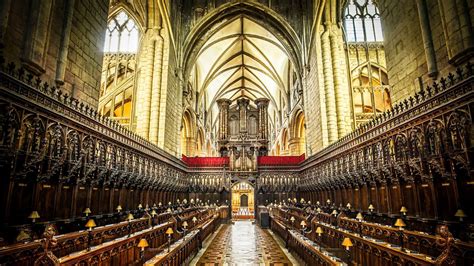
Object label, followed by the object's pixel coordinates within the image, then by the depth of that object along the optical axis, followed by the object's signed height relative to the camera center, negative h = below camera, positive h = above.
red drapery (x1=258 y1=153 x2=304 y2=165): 20.44 +2.08
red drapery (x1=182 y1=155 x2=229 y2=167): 20.28 +2.04
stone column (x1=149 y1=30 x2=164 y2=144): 14.89 +5.63
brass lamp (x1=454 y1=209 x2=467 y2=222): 4.68 -0.51
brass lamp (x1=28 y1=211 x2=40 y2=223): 4.39 -0.43
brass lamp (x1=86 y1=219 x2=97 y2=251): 4.73 -0.79
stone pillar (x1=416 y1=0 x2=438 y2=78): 6.42 +3.65
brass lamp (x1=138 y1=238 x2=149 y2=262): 4.00 -0.84
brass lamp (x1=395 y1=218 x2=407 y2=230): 4.61 -0.66
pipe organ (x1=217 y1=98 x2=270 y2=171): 23.09 +6.37
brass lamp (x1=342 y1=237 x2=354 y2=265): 3.83 -0.84
